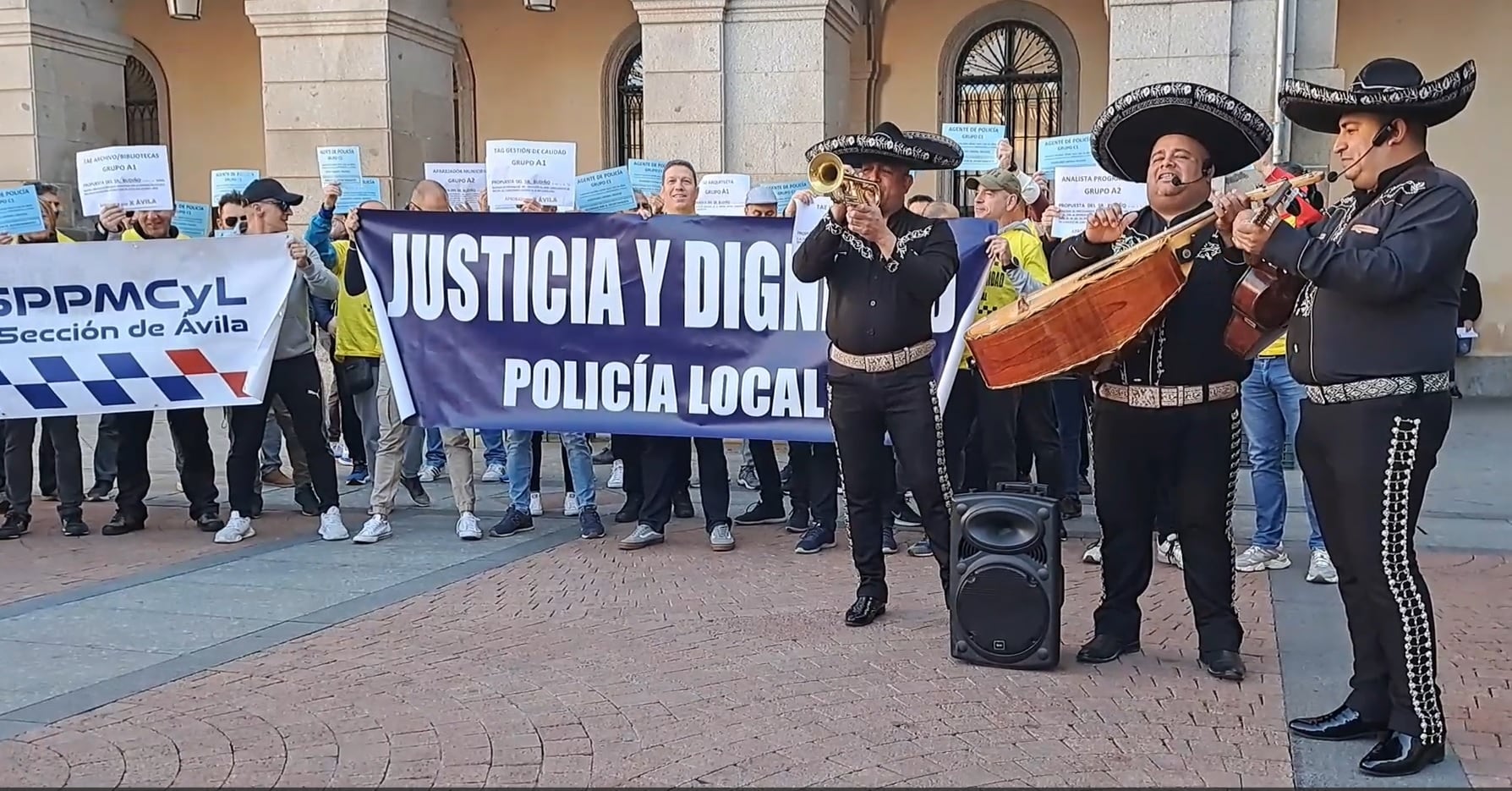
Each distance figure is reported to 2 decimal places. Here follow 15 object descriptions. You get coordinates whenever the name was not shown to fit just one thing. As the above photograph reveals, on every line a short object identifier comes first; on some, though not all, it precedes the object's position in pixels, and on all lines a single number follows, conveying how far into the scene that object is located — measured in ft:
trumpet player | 18.06
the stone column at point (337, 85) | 41.86
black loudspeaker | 16.55
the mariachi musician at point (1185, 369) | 15.81
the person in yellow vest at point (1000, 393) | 24.70
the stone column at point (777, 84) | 39.65
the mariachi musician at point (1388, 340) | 12.55
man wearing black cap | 25.88
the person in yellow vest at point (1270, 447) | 21.84
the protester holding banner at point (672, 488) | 24.81
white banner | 25.95
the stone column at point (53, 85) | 43.75
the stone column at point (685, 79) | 39.96
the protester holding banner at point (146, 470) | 26.94
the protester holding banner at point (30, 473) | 26.71
